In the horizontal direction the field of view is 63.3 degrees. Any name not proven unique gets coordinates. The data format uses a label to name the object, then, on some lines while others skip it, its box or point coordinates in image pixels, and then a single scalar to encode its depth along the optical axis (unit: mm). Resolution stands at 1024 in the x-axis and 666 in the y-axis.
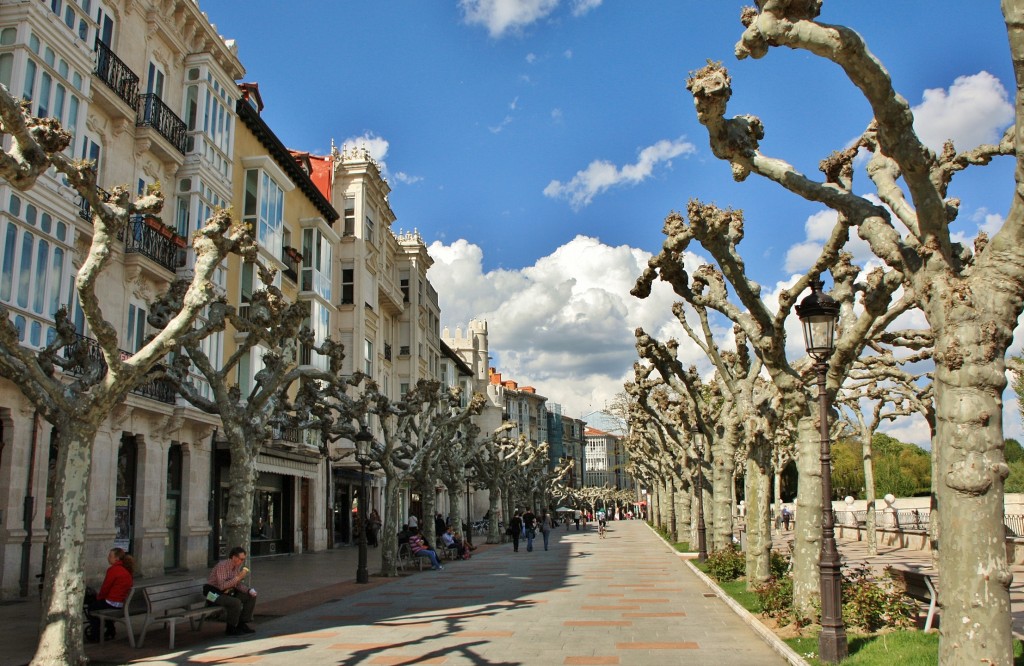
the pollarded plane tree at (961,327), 5711
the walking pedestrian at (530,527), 35125
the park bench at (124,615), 11070
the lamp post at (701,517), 24750
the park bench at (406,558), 24922
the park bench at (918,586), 10594
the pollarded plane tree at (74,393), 9242
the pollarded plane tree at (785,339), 10891
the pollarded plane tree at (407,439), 23000
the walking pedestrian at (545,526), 35188
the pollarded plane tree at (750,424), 15086
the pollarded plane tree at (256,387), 13781
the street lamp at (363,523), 20281
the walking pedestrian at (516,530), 35519
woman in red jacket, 11664
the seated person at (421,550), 24922
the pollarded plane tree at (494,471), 42750
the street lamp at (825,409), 9500
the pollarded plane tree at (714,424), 18547
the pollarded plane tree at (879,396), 20297
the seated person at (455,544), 29203
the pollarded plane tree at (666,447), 23453
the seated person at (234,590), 12273
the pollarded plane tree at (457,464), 34812
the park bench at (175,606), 11172
